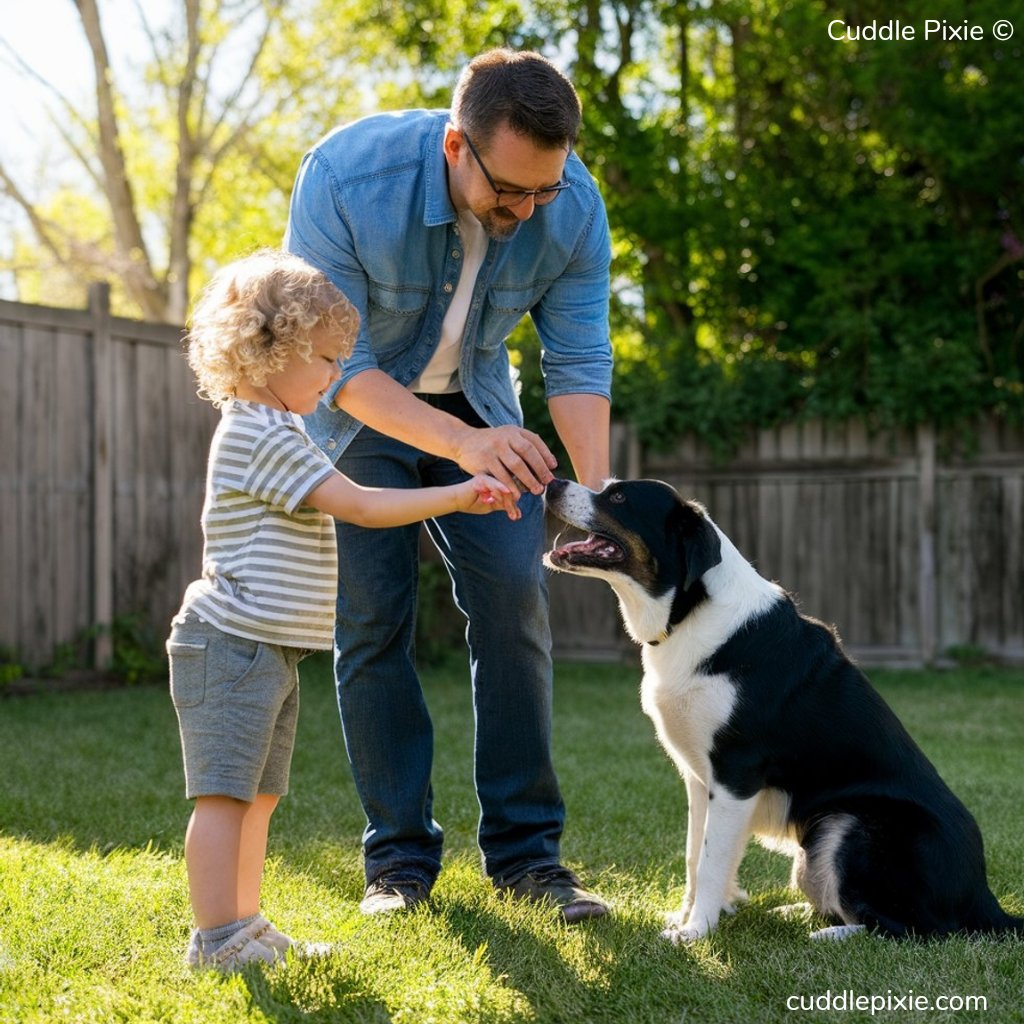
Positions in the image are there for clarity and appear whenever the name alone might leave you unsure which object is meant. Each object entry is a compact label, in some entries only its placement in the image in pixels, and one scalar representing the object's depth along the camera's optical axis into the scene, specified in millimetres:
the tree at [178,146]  17859
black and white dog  3160
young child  2748
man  3373
